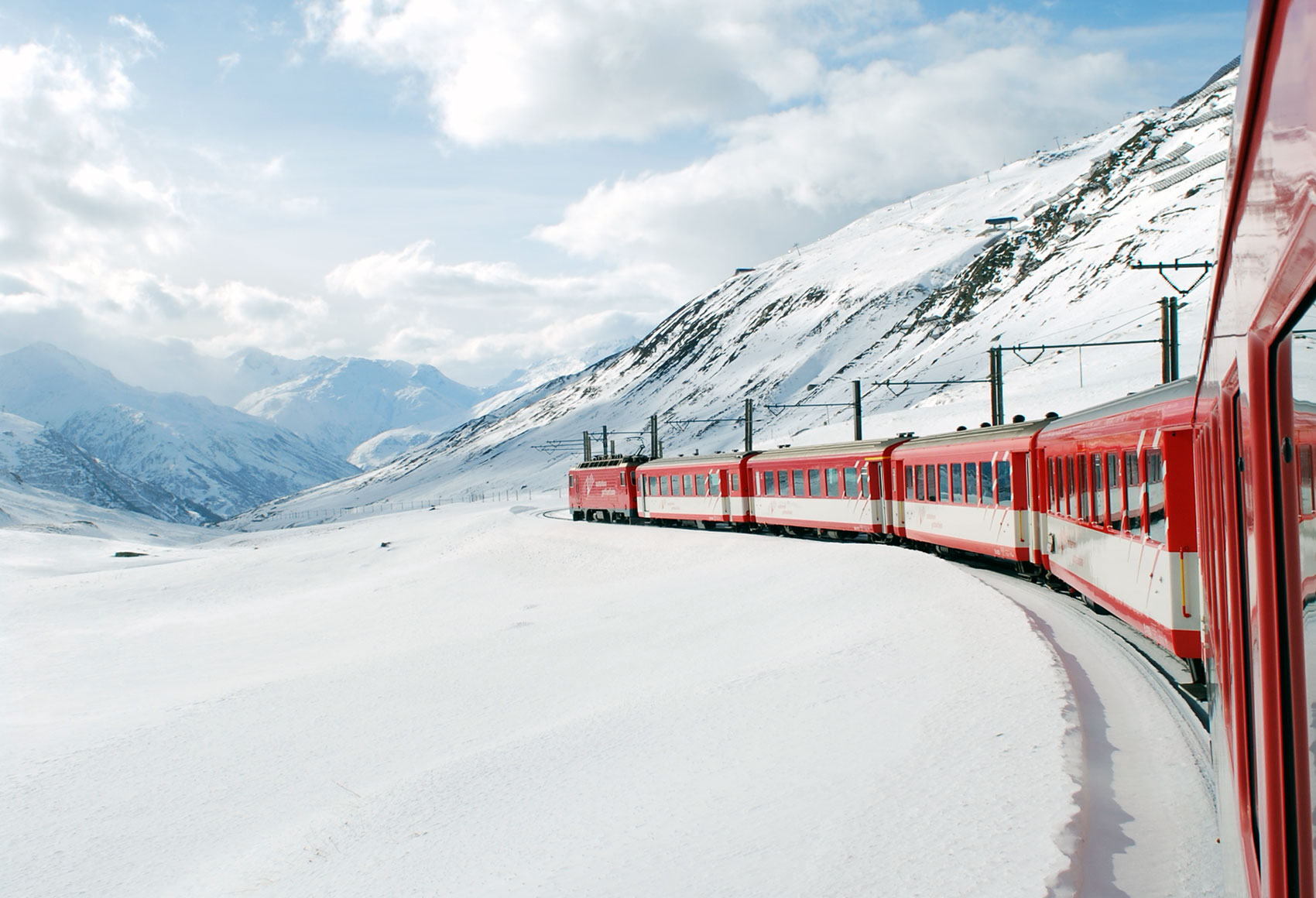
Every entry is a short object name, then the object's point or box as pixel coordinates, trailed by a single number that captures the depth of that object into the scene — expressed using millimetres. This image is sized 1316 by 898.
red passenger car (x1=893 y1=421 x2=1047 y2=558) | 18469
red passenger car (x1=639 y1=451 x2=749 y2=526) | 35156
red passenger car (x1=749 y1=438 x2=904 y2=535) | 26828
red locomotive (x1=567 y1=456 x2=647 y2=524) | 45812
